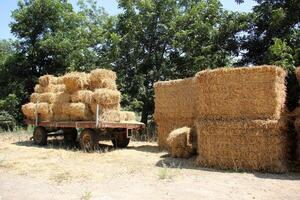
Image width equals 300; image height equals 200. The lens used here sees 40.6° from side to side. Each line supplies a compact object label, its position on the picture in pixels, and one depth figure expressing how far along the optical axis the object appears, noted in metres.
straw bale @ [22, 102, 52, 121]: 16.36
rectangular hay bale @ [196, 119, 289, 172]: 10.01
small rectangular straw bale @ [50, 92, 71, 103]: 15.64
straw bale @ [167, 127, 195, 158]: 12.29
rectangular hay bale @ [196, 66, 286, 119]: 10.19
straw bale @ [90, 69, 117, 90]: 14.91
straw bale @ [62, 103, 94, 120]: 14.70
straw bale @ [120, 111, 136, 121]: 14.96
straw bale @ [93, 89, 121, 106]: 14.37
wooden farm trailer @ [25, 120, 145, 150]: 14.24
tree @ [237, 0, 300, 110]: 13.73
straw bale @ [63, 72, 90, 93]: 15.20
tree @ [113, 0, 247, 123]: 20.41
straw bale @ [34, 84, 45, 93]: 17.44
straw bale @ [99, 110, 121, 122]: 14.45
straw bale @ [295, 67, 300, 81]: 10.14
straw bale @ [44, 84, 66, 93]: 16.75
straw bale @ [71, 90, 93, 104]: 14.73
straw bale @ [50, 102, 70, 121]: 15.68
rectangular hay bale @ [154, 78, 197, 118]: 13.92
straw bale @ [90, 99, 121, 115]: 14.50
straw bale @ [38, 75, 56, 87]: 17.33
